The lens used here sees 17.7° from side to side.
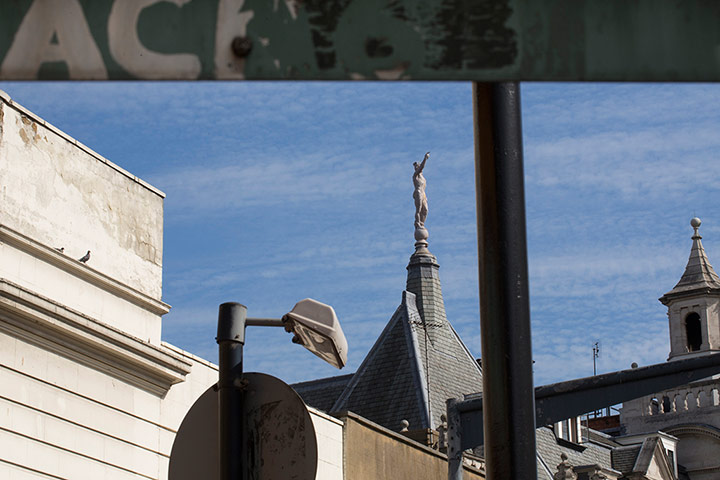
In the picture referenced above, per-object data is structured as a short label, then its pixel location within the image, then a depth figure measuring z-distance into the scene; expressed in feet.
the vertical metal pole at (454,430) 51.50
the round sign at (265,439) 33.11
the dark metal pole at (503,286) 22.27
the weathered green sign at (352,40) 13.14
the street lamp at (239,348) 33.61
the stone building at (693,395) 362.69
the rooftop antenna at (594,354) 500.66
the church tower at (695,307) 408.42
